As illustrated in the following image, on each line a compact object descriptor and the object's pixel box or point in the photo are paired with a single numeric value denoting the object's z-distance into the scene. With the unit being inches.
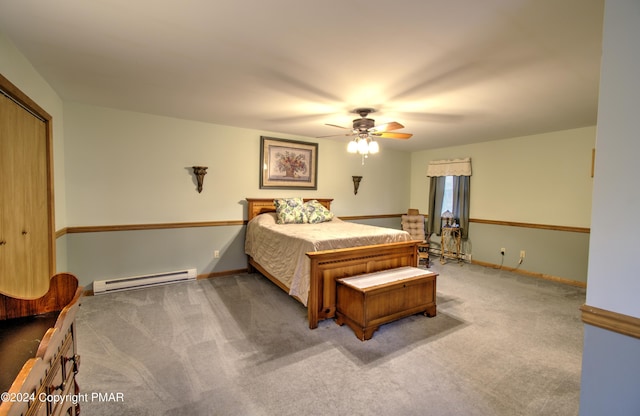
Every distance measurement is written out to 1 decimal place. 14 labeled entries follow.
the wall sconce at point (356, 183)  215.0
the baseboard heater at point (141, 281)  135.0
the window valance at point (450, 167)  205.9
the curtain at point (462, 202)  207.3
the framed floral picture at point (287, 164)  177.5
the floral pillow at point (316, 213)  171.0
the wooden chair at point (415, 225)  216.7
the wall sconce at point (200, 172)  154.2
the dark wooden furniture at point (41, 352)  26.8
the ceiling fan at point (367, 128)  125.8
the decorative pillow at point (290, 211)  162.6
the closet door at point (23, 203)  70.2
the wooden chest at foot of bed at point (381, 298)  97.5
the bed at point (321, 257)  106.6
